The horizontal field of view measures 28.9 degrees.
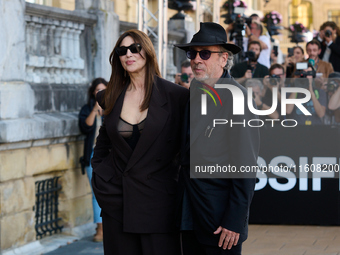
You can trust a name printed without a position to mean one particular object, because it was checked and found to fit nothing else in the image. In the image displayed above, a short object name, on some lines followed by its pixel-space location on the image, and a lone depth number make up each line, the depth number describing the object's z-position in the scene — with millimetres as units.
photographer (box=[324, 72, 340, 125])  8008
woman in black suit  3840
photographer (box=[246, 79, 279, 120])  8055
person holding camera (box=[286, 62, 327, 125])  7887
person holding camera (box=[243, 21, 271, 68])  11180
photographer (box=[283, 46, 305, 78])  10904
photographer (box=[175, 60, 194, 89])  7996
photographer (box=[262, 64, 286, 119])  8305
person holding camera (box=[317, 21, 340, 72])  10852
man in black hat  3570
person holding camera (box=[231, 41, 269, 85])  8891
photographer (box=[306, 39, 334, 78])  9630
